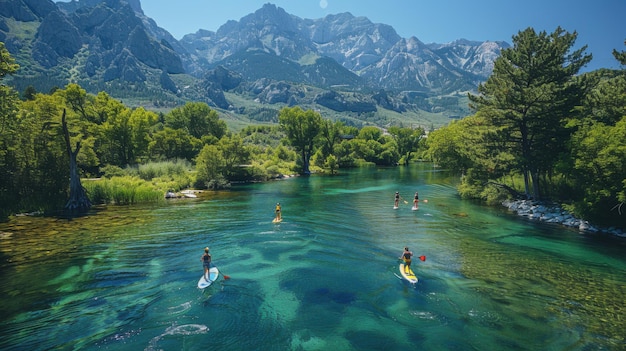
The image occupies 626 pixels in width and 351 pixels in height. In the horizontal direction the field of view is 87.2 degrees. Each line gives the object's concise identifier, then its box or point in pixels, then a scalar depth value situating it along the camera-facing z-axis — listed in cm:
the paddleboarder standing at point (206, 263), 2119
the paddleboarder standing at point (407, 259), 2280
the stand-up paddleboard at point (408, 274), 2165
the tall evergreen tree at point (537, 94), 4153
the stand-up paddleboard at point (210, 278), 2081
